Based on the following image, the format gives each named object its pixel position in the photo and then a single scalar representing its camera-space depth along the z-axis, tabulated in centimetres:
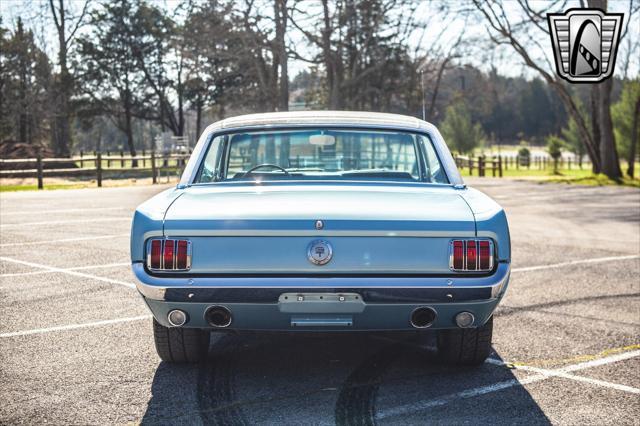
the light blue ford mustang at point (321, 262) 386
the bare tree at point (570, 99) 3008
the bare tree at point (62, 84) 4406
